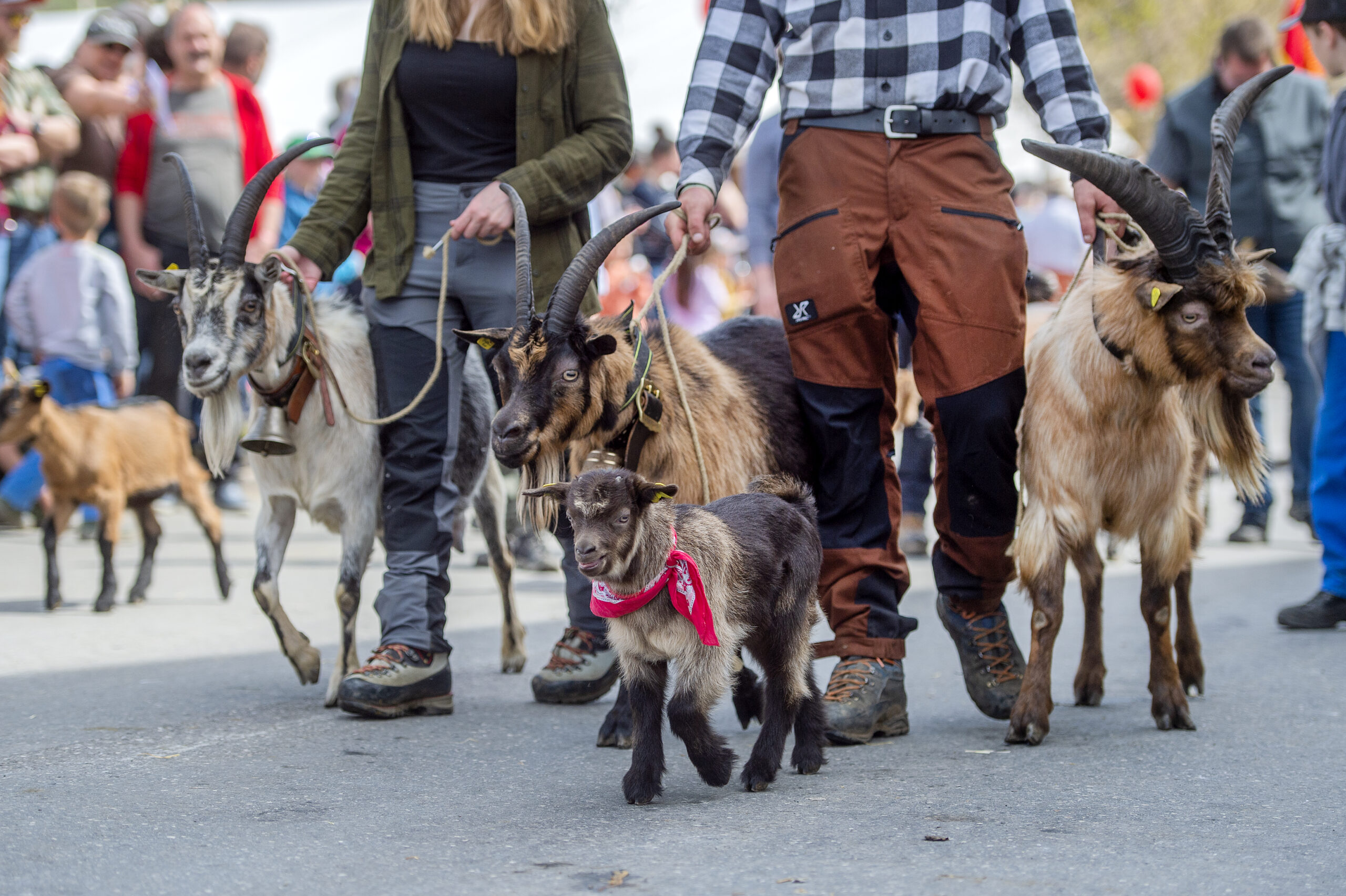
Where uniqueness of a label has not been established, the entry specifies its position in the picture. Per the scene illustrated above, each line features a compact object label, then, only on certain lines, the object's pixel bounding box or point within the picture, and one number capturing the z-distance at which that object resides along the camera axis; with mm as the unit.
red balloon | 36219
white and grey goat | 10414
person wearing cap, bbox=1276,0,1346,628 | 13516
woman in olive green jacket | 10398
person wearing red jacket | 19781
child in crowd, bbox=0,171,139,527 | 19359
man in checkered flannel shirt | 9594
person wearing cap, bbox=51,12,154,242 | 20656
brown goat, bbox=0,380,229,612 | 16234
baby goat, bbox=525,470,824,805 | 7598
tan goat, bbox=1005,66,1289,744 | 9133
